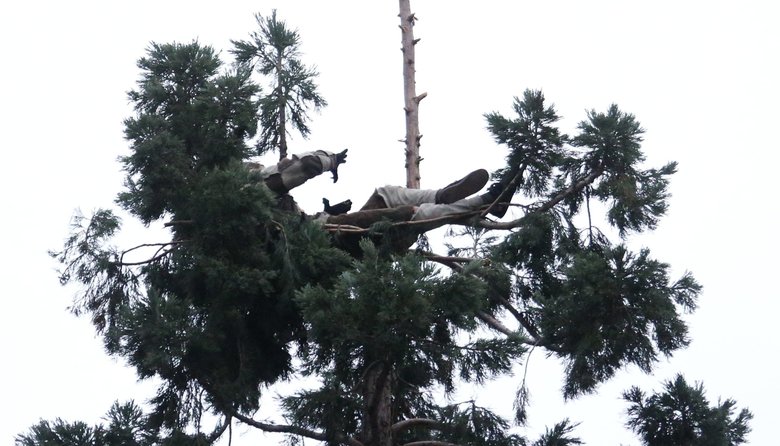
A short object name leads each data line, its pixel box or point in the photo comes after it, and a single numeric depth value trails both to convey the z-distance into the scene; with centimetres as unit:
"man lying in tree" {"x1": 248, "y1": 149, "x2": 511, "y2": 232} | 2269
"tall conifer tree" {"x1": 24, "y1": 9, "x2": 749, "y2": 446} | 1877
